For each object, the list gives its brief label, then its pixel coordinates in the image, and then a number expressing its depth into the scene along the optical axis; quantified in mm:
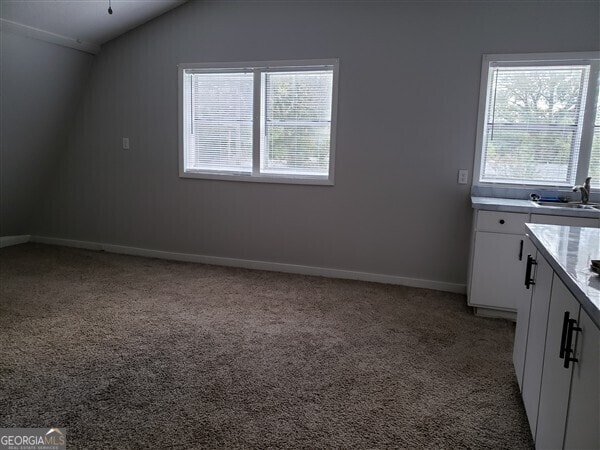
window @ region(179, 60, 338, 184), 4086
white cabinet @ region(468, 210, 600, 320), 3232
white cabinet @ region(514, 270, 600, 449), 1181
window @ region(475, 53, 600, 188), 3396
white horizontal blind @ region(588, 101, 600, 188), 3387
